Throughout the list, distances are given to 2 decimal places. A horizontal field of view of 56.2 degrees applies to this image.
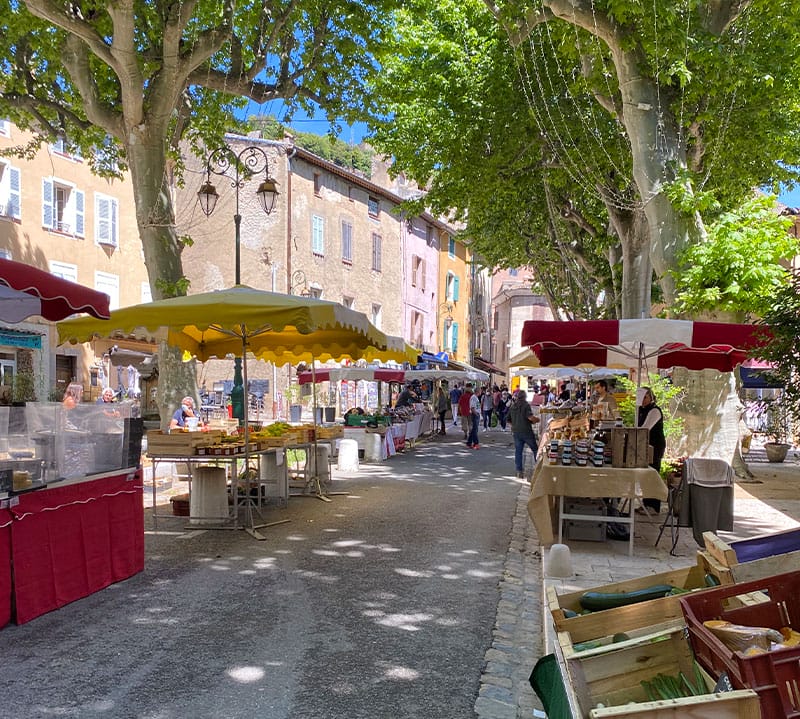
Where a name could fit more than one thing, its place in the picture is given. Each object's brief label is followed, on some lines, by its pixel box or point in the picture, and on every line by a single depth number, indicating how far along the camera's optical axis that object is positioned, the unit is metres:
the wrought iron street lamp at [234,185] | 14.08
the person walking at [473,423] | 20.88
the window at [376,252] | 35.53
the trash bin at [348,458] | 14.72
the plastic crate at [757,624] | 2.21
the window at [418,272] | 40.00
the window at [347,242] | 32.81
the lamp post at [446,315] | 45.14
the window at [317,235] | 30.58
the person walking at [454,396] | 38.86
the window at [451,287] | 45.67
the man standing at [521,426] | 14.34
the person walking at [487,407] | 32.34
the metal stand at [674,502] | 7.59
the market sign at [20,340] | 21.30
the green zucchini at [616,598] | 3.51
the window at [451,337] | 45.97
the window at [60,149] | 23.36
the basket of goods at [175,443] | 8.41
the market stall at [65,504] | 5.22
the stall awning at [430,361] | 28.02
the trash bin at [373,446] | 17.00
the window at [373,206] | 35.06
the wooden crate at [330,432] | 12.41
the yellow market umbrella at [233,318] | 7.95
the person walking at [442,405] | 25.73
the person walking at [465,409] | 22.33
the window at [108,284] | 25.09
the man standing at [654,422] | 9.23
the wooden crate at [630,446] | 7.78
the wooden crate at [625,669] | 2.67
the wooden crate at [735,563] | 3.40
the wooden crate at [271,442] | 9.81
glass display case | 5.28
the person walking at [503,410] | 31.97
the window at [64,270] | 23.20
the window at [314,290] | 30.41
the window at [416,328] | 40.25
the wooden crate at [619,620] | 3.12
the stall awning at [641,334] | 7.97
